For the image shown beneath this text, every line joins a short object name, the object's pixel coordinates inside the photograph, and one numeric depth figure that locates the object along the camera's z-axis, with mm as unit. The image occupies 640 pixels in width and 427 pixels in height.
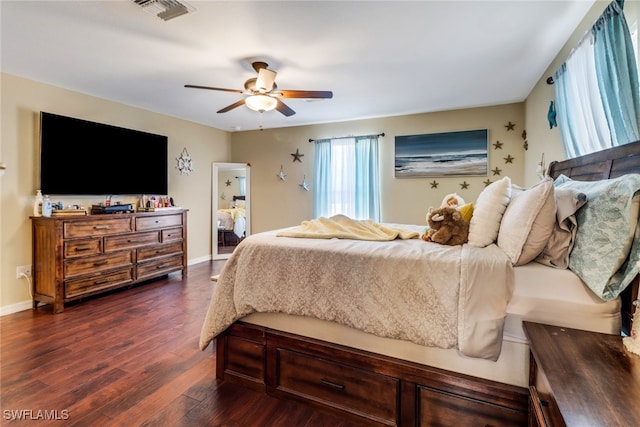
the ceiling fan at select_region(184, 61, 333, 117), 2699
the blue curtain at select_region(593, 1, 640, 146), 1531
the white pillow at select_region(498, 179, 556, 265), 1306
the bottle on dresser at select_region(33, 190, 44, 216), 3115
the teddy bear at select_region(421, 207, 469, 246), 1750
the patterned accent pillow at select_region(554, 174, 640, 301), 1051
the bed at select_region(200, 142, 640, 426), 1229
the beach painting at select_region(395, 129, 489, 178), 4152
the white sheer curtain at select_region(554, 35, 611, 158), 1910
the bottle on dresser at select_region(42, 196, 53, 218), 3107
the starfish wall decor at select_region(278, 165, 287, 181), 5414
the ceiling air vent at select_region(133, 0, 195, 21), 1899
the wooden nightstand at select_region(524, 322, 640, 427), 667
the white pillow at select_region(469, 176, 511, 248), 1623
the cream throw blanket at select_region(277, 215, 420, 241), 1961
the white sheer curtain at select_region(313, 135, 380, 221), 4711
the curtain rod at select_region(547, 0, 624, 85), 1637
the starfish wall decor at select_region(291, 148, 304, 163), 5274
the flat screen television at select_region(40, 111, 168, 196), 3240
